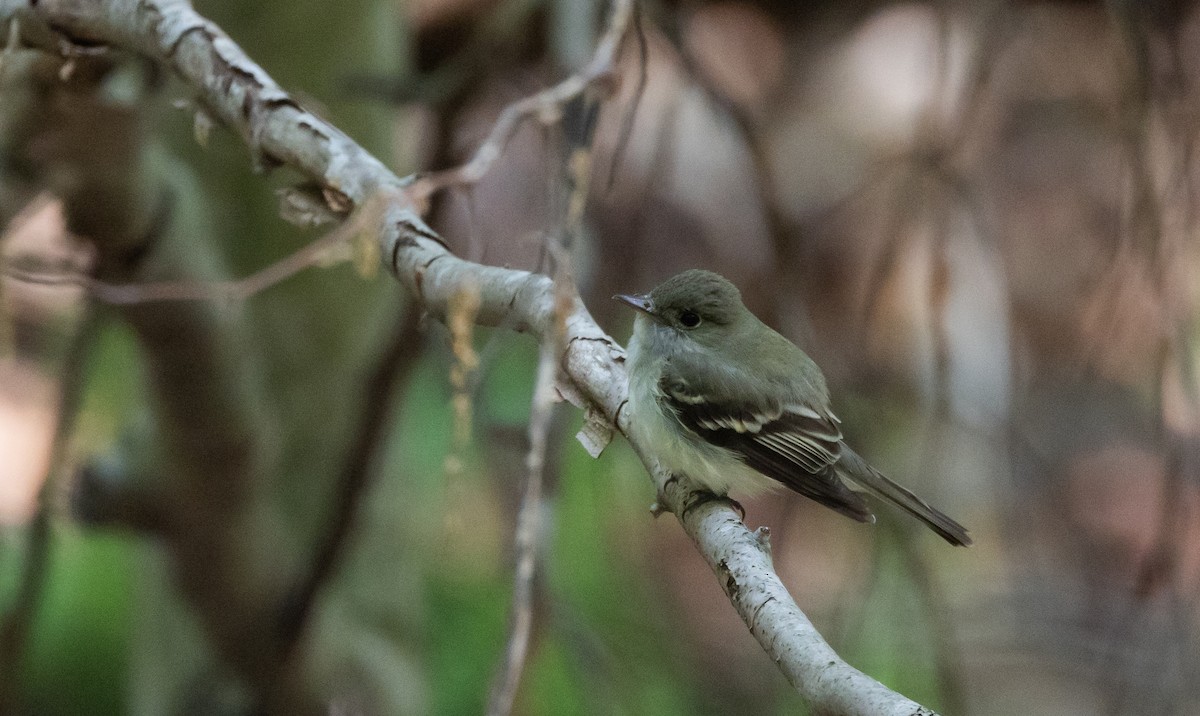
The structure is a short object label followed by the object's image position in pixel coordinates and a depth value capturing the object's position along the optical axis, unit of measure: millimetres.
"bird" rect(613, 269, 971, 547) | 6278
